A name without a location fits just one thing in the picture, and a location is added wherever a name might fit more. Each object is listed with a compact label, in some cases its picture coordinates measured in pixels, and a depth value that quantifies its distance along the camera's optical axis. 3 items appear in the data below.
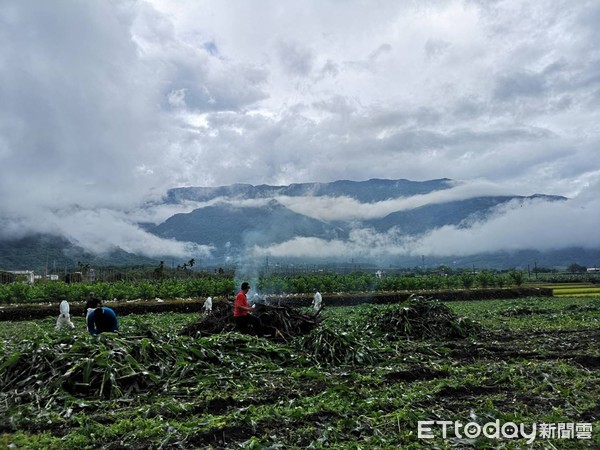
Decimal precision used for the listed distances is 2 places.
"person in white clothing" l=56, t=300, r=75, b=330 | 16.56
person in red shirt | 12.04
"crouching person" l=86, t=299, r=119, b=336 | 10.78
